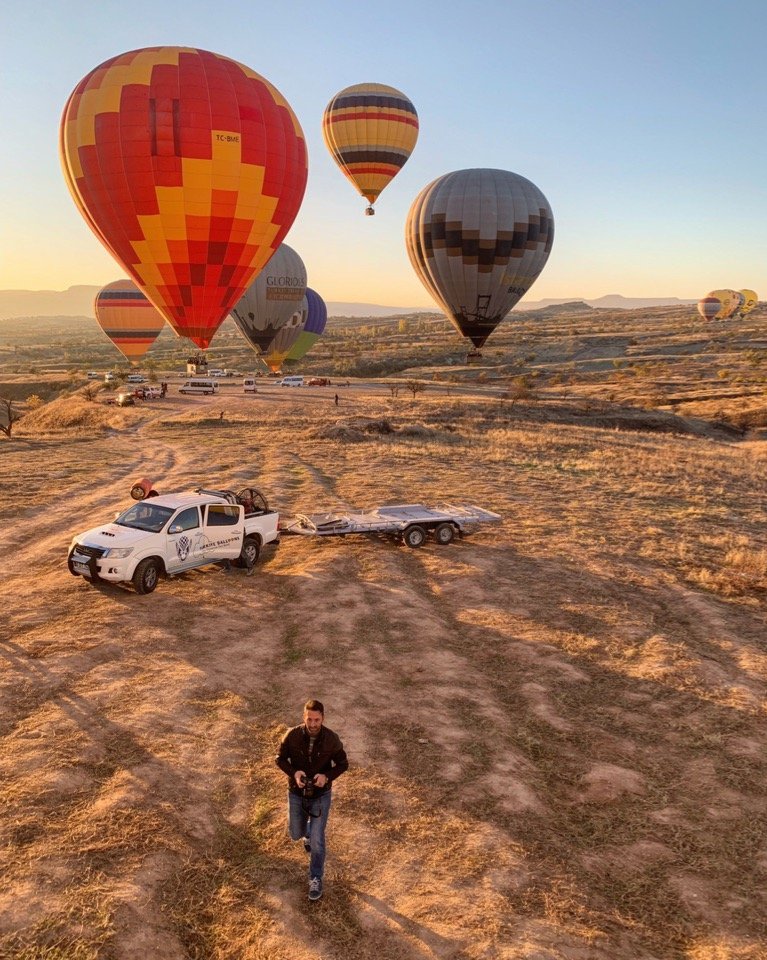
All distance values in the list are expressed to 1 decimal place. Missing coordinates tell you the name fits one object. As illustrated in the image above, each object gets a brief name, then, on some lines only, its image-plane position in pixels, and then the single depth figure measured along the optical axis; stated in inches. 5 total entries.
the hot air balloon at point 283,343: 2691.9
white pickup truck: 585.0
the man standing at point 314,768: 259.3
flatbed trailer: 743.1
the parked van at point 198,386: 2847.0
